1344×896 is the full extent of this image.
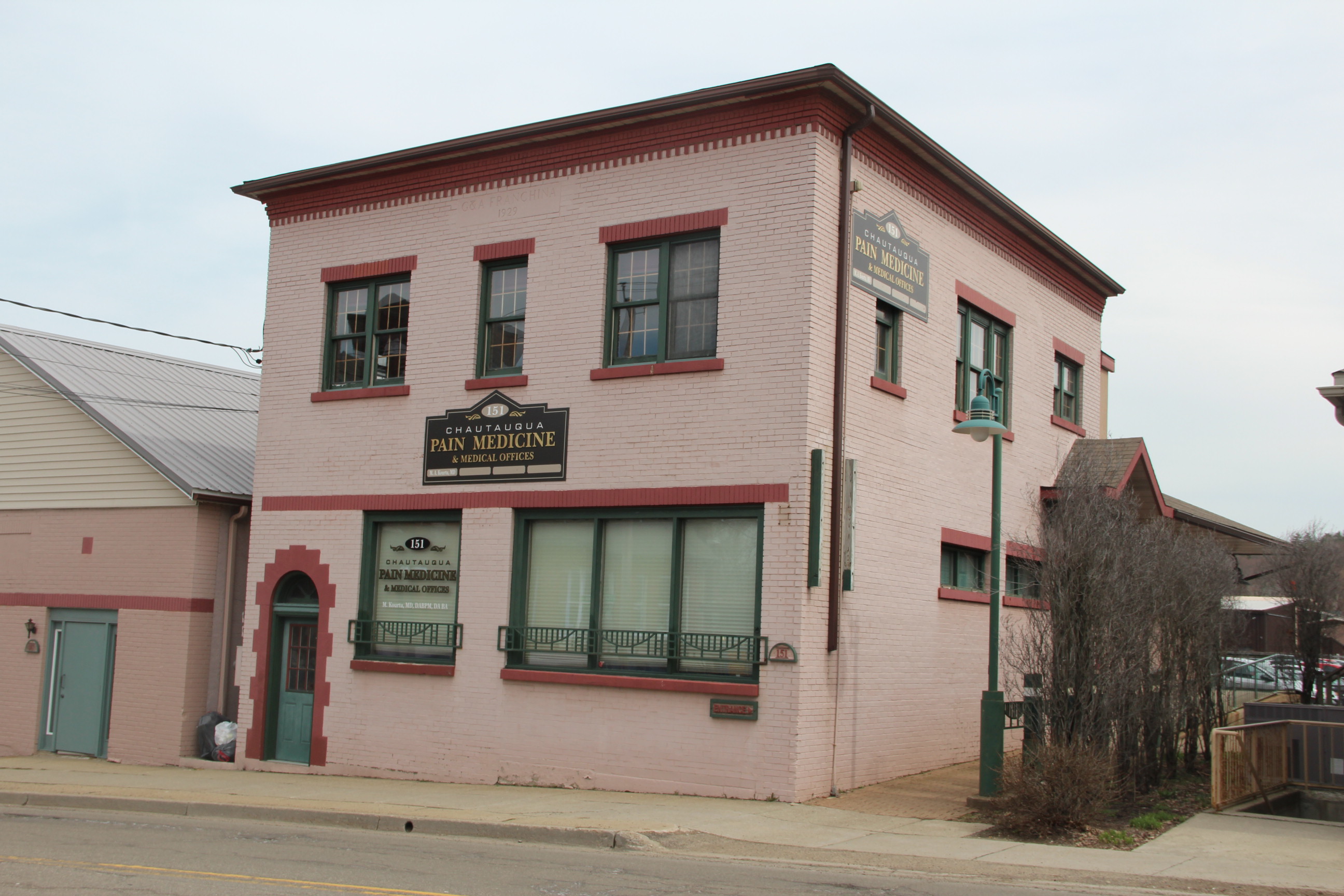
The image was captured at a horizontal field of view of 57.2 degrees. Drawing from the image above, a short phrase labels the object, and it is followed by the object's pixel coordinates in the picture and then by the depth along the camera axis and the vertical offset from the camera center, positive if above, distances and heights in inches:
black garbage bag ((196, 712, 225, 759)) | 733.9 -94.1
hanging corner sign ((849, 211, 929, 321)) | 597.9 +171.0
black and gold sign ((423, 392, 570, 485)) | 618.8 +74.4
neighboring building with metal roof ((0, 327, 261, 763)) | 762.2 +8.6
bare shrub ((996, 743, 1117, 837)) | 460.4 -67.7
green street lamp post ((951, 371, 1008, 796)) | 518.3 -43.5
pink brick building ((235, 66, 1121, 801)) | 561.6 +70.7
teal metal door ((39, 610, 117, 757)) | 791.7 -74.8
